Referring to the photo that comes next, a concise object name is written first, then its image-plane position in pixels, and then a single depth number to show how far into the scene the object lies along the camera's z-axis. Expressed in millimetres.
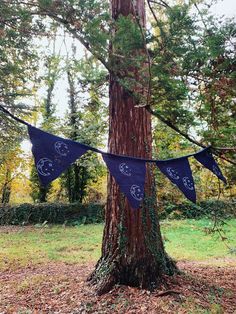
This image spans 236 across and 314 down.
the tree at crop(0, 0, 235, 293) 1792
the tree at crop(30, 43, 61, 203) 8640
